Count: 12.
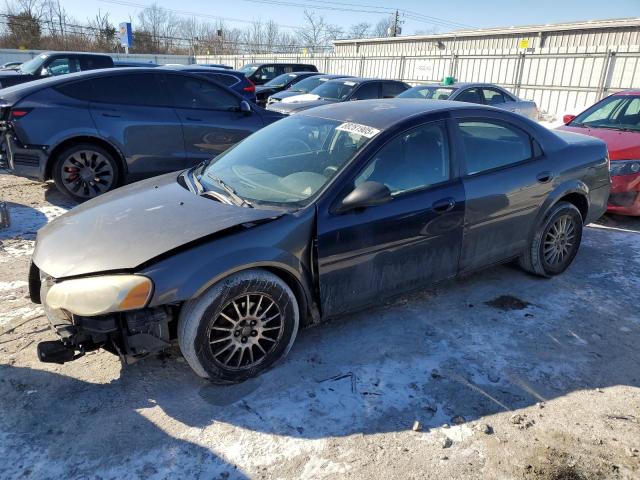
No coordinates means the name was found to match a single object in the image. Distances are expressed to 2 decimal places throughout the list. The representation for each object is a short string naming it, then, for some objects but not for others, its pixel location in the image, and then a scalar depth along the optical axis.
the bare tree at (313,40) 55.97
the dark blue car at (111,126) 5.81
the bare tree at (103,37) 43.91
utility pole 59.63
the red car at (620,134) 5.90
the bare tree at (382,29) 63.59
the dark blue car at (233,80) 11.01
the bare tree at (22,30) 39.88
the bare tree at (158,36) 49.88
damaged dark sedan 2.62
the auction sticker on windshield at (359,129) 3.39
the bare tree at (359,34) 54.26
